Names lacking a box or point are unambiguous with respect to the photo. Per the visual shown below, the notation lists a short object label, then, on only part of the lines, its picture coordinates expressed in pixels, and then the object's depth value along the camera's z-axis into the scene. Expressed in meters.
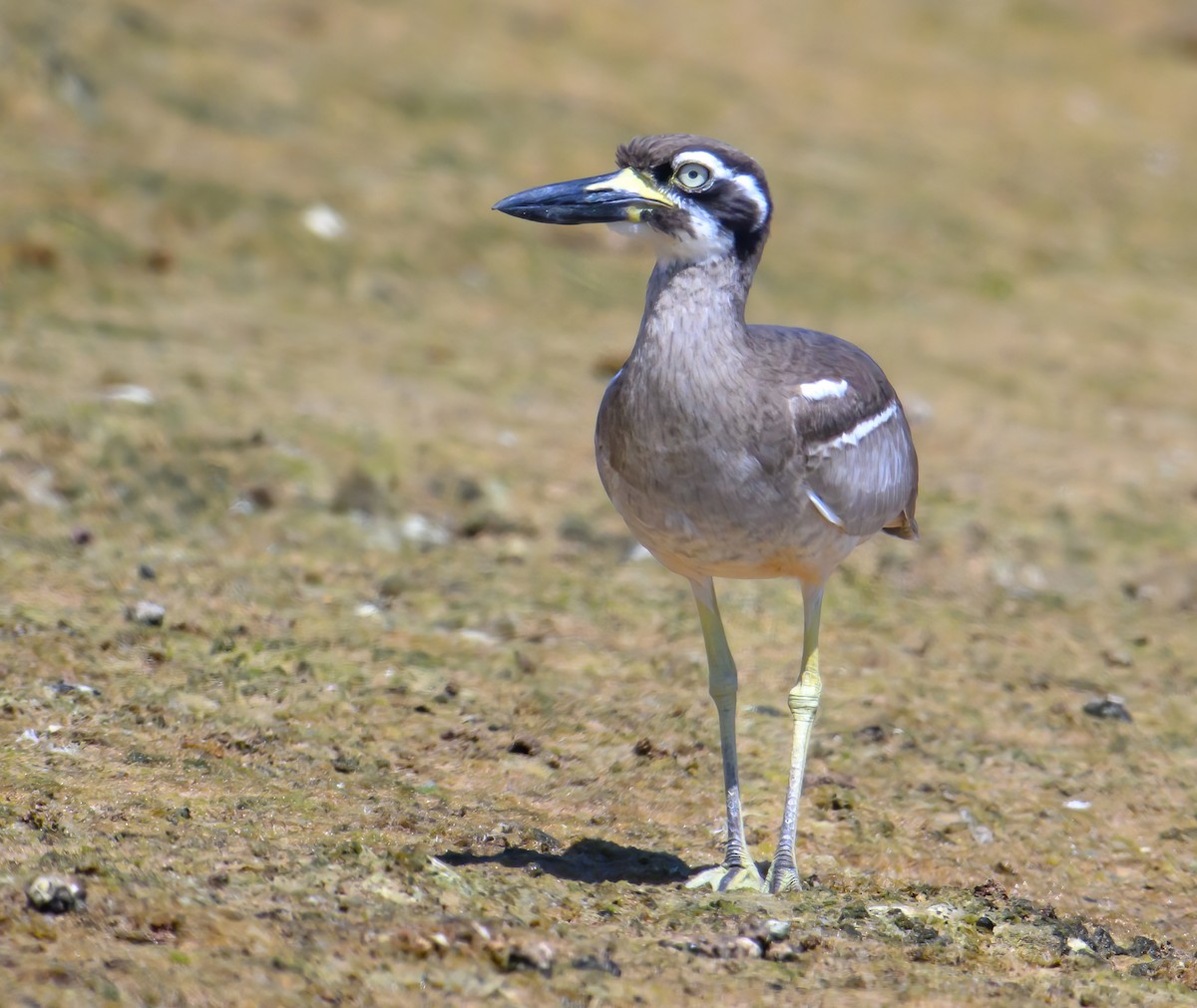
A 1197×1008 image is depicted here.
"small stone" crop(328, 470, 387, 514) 16.58
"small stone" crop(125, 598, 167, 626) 13.40
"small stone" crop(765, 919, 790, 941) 9.26
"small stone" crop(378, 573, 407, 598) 15.10
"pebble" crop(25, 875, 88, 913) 8.25
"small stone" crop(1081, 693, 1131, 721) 13.99
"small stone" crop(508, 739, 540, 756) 12.42
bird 9.97
